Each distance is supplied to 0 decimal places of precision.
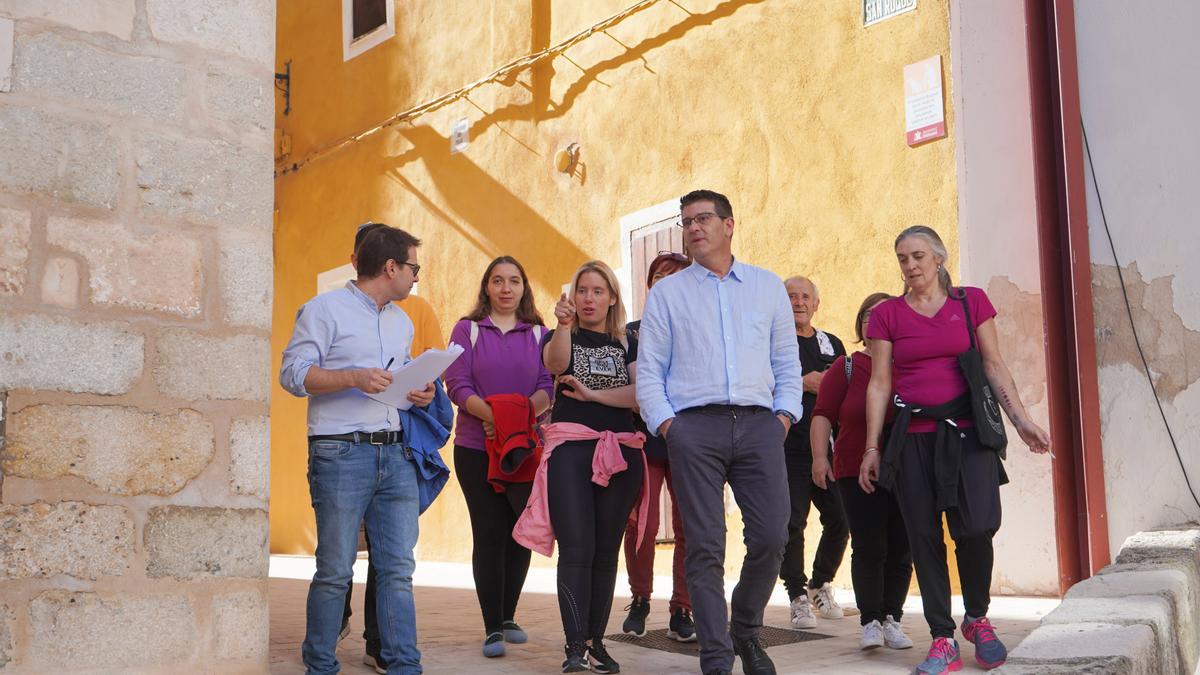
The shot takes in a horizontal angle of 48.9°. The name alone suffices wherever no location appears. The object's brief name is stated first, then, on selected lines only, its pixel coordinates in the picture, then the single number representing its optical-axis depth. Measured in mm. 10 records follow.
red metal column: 6699
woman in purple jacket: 5551
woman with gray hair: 4785
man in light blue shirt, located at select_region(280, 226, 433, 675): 4336
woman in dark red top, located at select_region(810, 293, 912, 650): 5391
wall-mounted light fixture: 10766
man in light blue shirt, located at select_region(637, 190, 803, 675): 4500
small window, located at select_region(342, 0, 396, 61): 13164
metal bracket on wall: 14651
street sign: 8078
